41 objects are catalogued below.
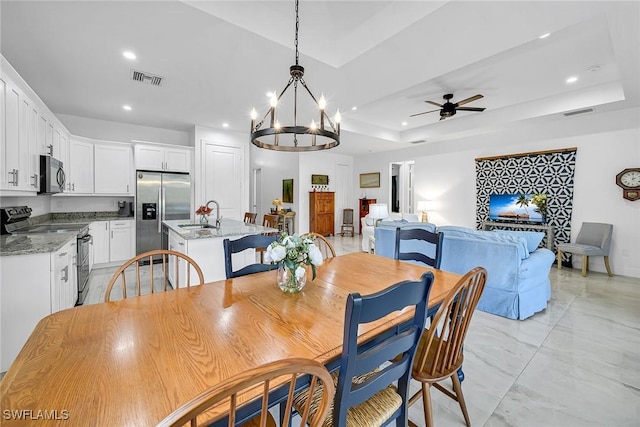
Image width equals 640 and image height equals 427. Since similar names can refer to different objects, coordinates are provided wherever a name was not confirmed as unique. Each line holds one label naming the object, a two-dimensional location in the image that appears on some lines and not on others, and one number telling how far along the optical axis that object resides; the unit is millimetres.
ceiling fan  4293
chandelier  1733
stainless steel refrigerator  4852
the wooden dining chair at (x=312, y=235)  1696
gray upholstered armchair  4453
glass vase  1497
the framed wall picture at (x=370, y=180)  8688
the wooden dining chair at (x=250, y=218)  5077
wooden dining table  693
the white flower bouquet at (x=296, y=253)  1427
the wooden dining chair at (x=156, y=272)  1641
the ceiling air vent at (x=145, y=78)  3258
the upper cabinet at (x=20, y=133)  2203
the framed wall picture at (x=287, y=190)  8492
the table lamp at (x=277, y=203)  8038
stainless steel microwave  3008
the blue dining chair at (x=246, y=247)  1783
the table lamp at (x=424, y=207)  7148
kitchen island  2975
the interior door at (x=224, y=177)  5594
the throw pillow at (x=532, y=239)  3217
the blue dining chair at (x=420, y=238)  2115
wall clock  4441
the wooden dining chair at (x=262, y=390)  506
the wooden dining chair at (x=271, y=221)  3986
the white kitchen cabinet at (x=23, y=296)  1951
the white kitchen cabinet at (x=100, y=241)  4520
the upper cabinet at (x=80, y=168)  4473
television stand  5207
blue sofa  2885
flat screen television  5570
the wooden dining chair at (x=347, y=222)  8867
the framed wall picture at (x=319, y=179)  8422
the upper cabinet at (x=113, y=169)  4848
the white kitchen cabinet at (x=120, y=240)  4727
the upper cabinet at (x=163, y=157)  4988
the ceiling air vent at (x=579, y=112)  4484
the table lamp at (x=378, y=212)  6039
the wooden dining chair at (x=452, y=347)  1312
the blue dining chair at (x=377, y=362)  850
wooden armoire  8125
